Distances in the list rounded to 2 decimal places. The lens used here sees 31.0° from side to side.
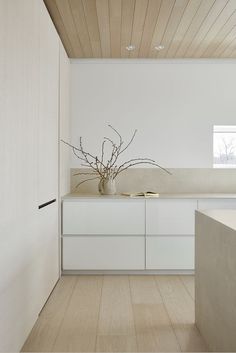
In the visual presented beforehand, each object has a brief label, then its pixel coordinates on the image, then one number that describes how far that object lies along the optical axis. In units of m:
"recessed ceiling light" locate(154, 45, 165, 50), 4.61
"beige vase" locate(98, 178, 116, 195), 4.78
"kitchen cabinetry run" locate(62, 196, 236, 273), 4.43
